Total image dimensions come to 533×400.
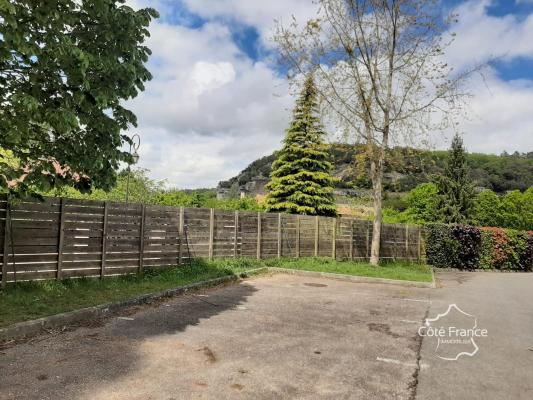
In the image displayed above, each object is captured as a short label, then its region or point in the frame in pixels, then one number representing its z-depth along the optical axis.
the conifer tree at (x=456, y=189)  48.12
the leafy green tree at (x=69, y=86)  5.37
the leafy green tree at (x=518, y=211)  75.94
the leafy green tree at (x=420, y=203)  72.81
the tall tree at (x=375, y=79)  19.28
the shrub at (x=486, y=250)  25.98
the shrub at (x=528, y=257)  28.01
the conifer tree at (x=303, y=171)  31.84
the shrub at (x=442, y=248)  25.00
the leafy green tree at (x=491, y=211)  78.50
